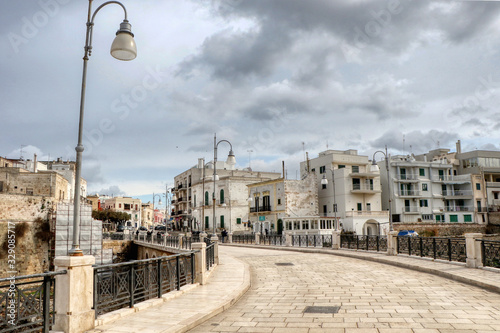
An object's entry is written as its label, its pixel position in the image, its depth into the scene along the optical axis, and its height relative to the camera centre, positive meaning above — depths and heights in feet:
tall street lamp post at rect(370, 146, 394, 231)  83.28 +9.31
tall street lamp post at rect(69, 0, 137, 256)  24.68 +11.44
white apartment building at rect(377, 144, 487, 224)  181.27 +8.30
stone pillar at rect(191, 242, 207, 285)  38.93 -5.03
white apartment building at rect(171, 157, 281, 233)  195.31 +9.67
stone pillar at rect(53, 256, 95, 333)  20.63 -4.24
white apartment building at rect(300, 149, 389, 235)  157.69 +8.05
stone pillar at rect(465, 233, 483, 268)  45.39 -4.96
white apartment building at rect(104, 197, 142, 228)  367.15 +10.86
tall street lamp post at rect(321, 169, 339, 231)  134.92 +5.13
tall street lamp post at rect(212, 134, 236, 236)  71.71 +11.47
